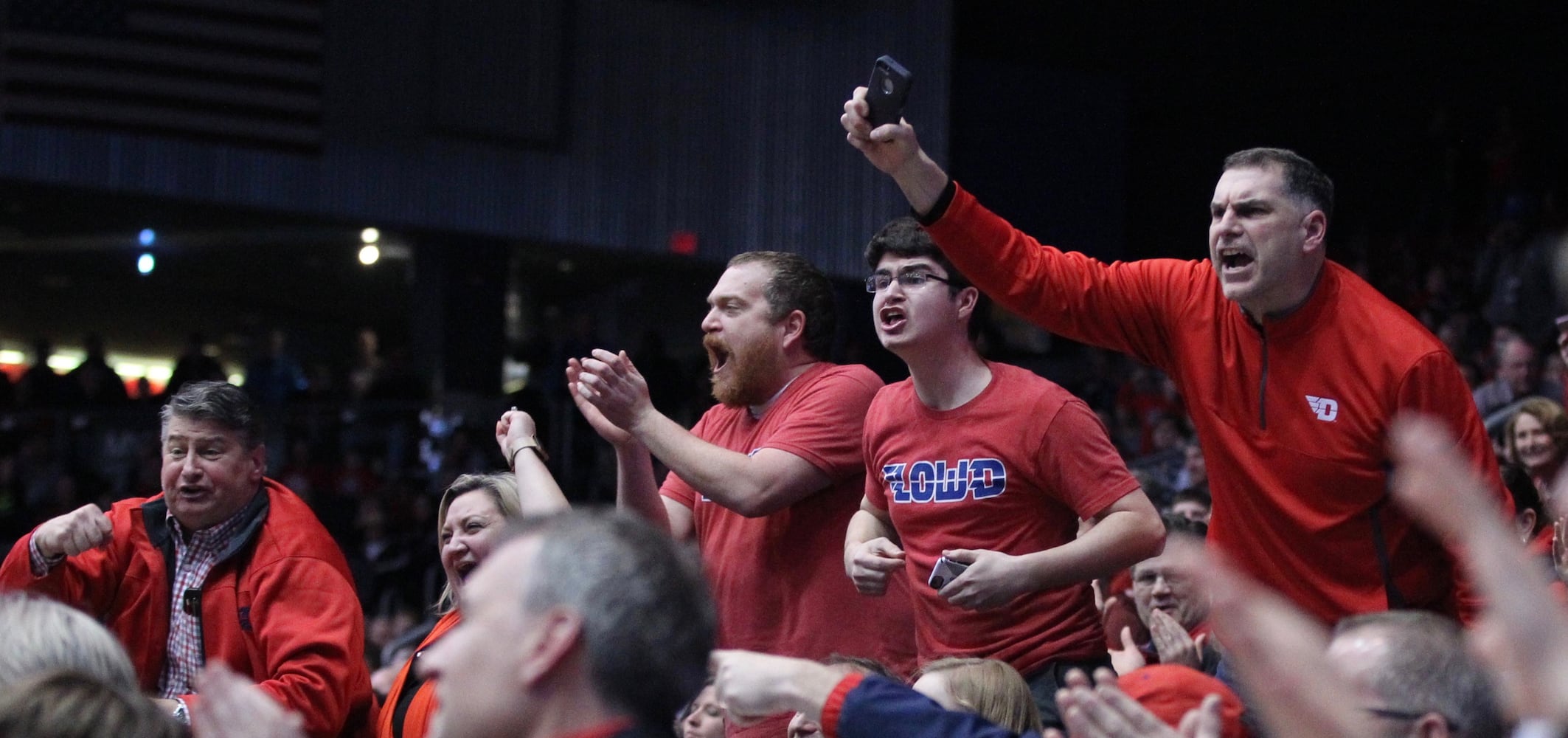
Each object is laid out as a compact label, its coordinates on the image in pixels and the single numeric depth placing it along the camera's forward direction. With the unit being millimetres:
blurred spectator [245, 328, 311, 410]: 13266
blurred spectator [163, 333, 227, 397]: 12953
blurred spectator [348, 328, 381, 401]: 13805
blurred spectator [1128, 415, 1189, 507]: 9734
